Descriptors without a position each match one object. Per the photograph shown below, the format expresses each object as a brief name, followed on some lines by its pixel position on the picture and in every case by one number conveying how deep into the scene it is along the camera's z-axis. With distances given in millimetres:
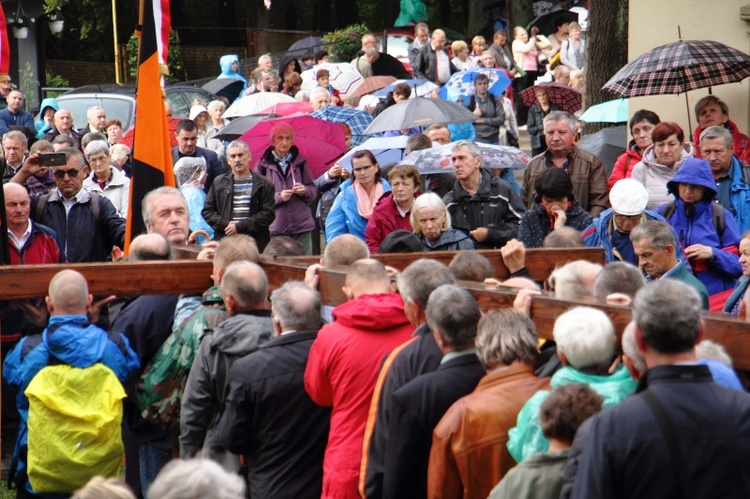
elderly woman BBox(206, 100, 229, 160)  31047
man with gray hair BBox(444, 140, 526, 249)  17469
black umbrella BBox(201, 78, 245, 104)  48437
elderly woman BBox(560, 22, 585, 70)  44062
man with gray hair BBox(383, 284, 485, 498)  9539
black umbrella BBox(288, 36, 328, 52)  58691
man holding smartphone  17531
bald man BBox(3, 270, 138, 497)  11992
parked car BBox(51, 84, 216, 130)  40219
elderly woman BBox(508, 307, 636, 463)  8359
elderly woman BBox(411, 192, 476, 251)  15711
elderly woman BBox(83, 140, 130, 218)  22016
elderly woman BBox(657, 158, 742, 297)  14664
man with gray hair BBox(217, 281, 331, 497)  10867
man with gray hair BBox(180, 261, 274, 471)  11266
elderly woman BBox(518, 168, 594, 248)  16109
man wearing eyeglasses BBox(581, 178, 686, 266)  14344
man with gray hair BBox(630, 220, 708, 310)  12344
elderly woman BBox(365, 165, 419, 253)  17672
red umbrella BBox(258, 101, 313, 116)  33406
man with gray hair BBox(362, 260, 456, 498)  10039
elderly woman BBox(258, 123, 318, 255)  23187
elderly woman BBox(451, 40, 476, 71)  43425
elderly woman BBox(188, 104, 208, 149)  31436
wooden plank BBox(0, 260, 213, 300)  12297
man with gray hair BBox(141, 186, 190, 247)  15414
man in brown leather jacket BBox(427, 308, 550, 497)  9031
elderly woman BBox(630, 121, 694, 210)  17344
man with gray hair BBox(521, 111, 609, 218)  18234
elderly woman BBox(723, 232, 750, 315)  12555
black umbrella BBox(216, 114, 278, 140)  29422
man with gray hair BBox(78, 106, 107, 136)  32219
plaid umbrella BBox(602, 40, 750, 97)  20203
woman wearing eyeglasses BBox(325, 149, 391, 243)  19578
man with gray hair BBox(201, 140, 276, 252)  21500
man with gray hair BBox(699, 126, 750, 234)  16375
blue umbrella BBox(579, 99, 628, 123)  26656
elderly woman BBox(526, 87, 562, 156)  34000
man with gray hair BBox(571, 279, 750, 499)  7324
